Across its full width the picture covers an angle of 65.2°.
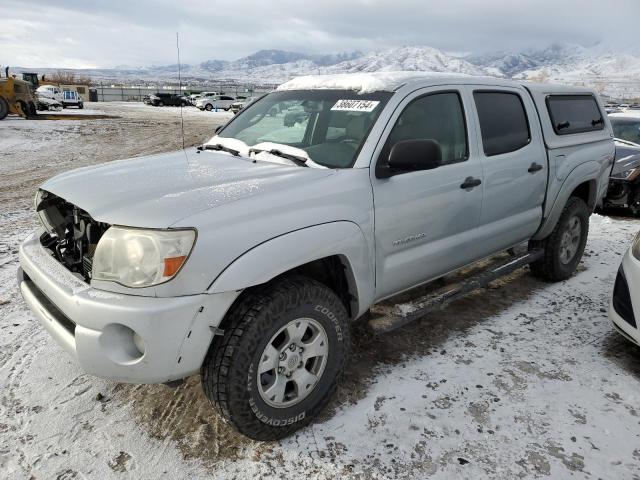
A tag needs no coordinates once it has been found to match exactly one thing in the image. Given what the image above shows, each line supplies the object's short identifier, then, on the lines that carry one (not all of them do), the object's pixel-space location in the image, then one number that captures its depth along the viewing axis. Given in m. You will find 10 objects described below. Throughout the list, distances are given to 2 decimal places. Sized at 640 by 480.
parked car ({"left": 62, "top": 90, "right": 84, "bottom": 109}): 34.50
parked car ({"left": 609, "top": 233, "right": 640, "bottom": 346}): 3.20
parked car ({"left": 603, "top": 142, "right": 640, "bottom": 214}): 7.82
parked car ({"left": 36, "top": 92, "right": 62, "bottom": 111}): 28.75
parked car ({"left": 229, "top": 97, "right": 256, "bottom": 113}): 42.70
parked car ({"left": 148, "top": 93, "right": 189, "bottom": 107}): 45.55
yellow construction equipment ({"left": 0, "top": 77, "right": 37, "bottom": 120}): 21.27
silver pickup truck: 2.13
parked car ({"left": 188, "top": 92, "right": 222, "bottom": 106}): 48.42
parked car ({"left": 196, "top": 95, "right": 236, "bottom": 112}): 43.12
